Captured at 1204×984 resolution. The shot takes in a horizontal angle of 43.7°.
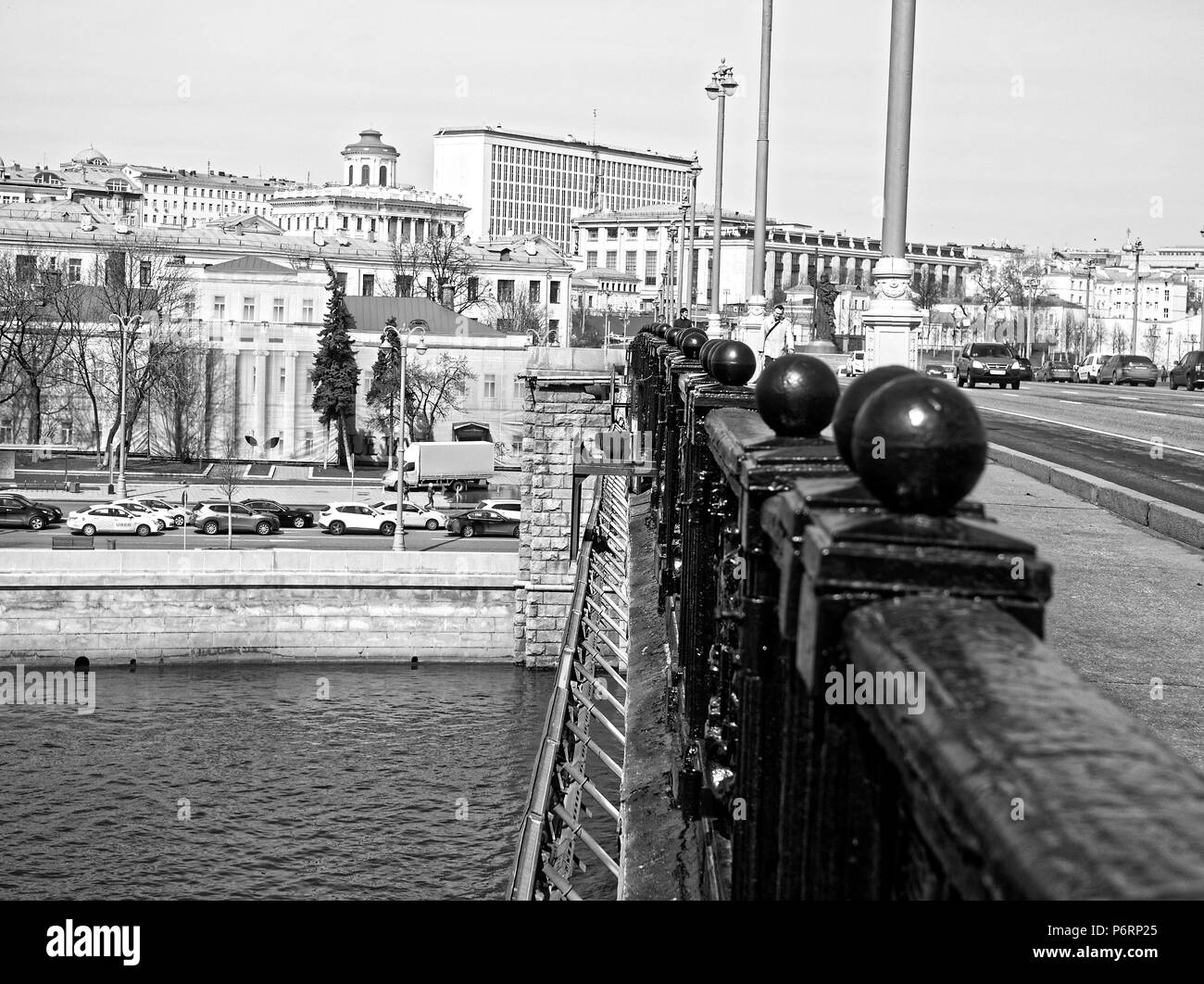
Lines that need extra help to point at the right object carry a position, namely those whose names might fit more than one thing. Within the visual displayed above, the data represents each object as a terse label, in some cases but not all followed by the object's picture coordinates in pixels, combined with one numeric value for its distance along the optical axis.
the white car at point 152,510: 47.36
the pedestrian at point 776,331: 27.92
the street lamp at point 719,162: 30.80
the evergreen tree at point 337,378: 63.41
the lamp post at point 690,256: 39.84
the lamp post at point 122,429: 52.78
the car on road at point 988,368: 33.72
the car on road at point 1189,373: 38.09
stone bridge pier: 34.00
